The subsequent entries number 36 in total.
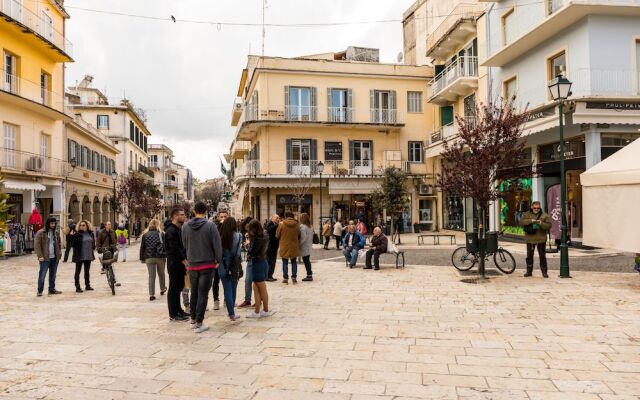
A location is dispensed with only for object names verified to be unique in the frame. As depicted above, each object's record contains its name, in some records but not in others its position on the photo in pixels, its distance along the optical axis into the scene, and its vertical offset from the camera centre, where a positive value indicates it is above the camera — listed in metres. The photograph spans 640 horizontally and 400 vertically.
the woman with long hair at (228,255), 7.33 -0.69
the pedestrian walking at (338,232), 20.68 -0.95
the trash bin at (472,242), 11.45 -0.82
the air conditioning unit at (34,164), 22.73 +2.46
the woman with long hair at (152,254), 9.24 -0.83
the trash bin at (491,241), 11.27 -0.79
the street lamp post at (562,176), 10.84 +0.73
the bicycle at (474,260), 11.65 -1.31
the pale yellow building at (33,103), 21.34 +5.24
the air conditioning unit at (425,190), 30.94 +1.24
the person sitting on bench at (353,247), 13.92 -1.12
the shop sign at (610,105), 16.58 +3.56
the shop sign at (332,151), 30.16 +3.77
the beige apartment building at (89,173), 27.69 +2.68
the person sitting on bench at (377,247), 13.36 -1.06
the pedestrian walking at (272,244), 10.95 -0.76
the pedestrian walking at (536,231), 10.73 -0.54
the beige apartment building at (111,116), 43.38 +9.07
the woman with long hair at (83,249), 10.48 -0.79
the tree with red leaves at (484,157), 11.23 +1.23
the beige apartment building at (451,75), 24.56 +7.32
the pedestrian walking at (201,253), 6.49 -0.56
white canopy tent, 9.21 +0.10
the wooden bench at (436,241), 21.47 -1.54
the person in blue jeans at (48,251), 9.96 -0.78
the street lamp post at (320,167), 25.22 +2.33
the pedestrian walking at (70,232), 11.20 -0.43
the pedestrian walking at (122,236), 17.87 -0.88
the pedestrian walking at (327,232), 20.83 -0.95
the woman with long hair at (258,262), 7.34 -0.80
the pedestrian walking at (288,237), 10.98 -0.61
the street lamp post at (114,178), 28.17 +2.10
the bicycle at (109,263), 9.91 -1.06
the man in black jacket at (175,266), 7.29 -0.82
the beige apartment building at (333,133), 29.25 +4.99
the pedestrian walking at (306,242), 11.57 -0.79
